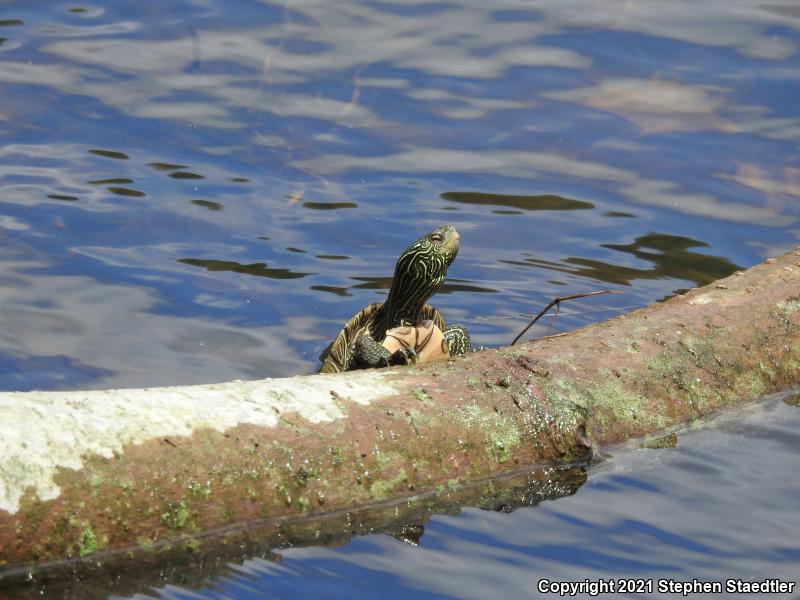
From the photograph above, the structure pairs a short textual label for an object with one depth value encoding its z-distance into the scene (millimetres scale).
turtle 11758
